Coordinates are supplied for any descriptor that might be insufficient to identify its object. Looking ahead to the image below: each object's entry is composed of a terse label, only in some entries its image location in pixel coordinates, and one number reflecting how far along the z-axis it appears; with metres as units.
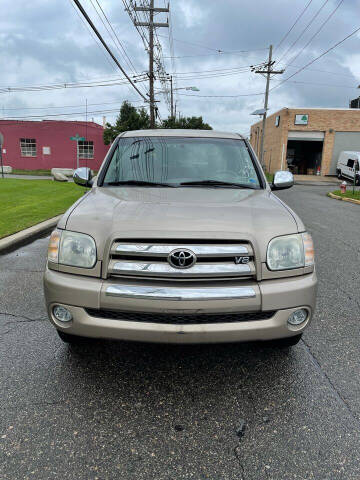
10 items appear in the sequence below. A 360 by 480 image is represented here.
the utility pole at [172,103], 52.55
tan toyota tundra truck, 2.09
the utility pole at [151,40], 21.00
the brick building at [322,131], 33.41
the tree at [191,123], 50.28
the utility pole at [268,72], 31.55
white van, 26.44
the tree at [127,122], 30.41
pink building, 32.16
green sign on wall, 33.41
